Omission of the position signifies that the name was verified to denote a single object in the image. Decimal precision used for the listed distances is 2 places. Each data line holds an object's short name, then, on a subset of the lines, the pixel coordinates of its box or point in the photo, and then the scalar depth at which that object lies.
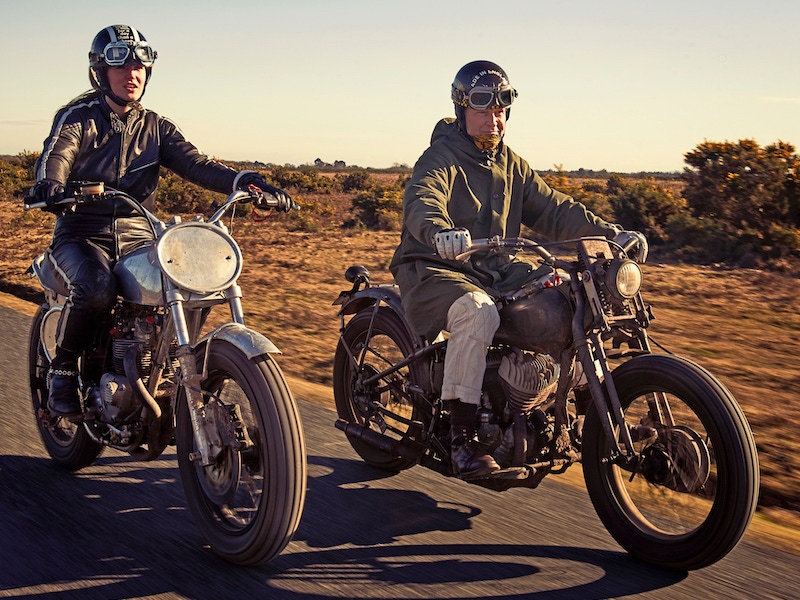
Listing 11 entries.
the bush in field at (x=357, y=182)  49.16
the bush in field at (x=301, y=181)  46.53
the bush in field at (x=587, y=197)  22.38
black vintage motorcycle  3.79
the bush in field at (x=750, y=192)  15.52
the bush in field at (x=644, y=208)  19.81
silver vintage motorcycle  3.78
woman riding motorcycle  4.76
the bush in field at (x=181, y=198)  30.97
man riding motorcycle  4.43
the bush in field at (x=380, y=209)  24.09
